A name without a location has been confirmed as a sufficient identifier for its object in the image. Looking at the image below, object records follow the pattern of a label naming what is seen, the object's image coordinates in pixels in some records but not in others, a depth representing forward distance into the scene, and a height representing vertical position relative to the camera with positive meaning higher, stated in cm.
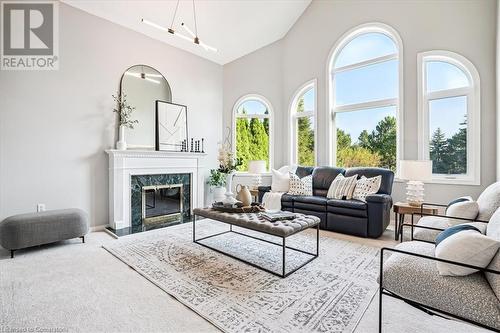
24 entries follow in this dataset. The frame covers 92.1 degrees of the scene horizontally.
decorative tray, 295 -54
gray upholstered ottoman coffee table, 232 -61
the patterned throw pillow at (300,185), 439 -38
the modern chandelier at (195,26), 381 +264
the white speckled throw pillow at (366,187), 373 -35
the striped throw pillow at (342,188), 387 -38
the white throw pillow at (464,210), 220 -42
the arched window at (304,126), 529 +89
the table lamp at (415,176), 329 -15
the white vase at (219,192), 562 -64
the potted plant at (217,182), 556 -41
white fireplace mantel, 391 -8
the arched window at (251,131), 598 +85
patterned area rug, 170 -106
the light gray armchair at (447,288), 118 -67
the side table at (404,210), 317 -61
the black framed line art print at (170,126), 461 +77
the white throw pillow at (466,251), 127 -47
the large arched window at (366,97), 429 +129
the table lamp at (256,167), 524 -5
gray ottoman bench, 273 -76
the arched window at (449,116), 356 +76
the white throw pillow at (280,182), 465 -33
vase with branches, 404 +86
